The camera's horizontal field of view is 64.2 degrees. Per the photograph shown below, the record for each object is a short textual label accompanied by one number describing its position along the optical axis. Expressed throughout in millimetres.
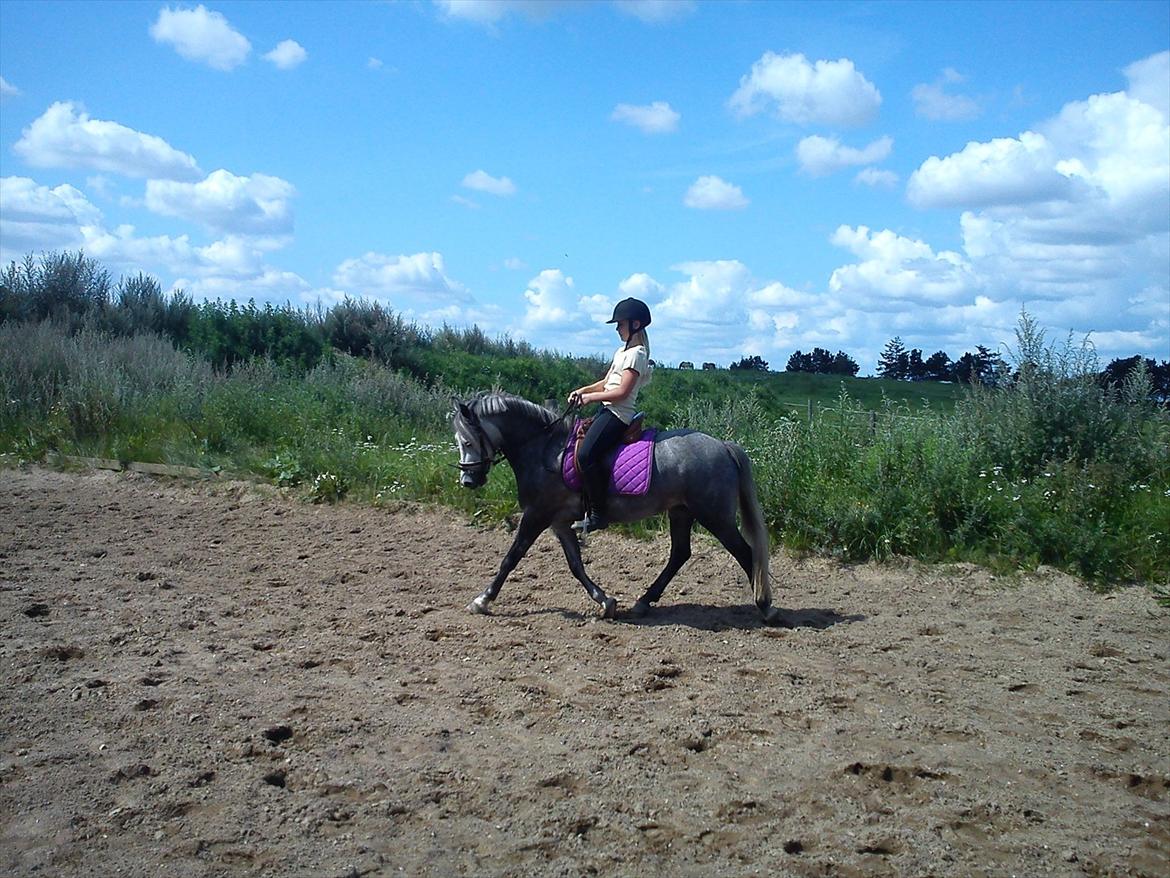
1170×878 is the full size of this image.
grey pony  7188
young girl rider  6910
